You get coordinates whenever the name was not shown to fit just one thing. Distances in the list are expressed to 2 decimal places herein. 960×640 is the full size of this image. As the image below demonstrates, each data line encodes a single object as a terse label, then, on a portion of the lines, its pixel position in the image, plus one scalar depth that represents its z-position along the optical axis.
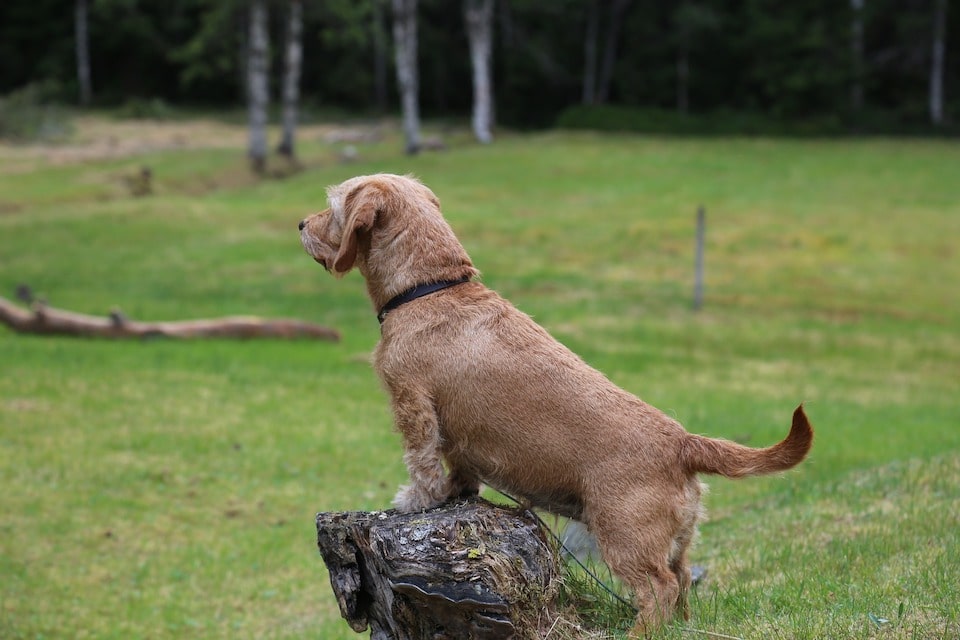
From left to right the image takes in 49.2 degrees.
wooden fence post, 20.69
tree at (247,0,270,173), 35.97
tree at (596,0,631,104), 58.00
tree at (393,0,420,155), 41.97
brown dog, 4.77
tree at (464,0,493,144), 46.22
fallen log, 16.47
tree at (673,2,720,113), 52.75
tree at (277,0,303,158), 37.90
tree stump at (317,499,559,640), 4.61
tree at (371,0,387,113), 64.50
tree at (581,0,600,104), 57.94
